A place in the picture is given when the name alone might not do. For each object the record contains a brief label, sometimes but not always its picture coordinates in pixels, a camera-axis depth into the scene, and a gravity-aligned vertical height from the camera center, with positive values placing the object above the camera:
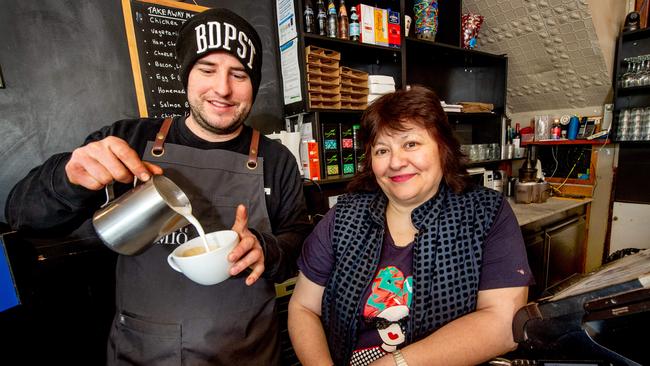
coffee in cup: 0.87 -0.29
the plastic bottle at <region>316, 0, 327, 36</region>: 2.10 +0.87
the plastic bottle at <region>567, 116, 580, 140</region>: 3.29 +0.01
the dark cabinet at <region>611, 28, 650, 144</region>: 2.80 +0.34
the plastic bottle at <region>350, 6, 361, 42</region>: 2.22 +0.84
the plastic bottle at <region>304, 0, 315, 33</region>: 2.03 +0.85
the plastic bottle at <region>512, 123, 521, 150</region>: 3.60 -0.09
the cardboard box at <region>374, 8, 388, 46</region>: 2.31 +0.87
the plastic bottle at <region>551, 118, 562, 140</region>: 3.41 -0.02
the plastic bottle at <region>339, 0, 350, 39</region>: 2.19 +0.87
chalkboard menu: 1.69 +0.58
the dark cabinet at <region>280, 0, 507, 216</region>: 2.12 +0.65
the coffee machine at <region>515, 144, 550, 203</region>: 3.19 -0.60
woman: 0.98 -0.46
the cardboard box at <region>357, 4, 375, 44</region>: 2.23 +0.88
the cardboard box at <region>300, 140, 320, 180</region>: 2.10 -0.11
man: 1.00 -0.19
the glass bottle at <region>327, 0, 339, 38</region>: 2.14 +0.86
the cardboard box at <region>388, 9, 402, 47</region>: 2.39 +0.87
